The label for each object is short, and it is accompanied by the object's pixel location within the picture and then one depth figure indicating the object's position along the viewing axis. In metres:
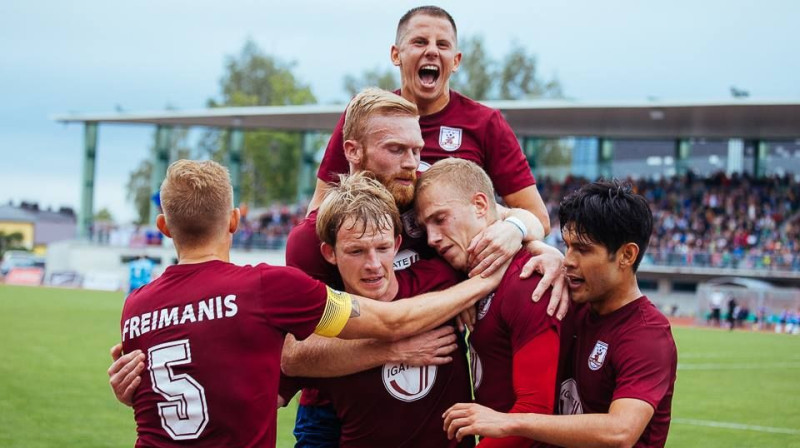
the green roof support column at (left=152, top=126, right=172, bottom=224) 59.59
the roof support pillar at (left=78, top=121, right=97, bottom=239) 60.28
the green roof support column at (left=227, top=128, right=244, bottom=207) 59.53
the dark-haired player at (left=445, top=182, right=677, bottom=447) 3.75
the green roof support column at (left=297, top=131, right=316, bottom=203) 59.09
